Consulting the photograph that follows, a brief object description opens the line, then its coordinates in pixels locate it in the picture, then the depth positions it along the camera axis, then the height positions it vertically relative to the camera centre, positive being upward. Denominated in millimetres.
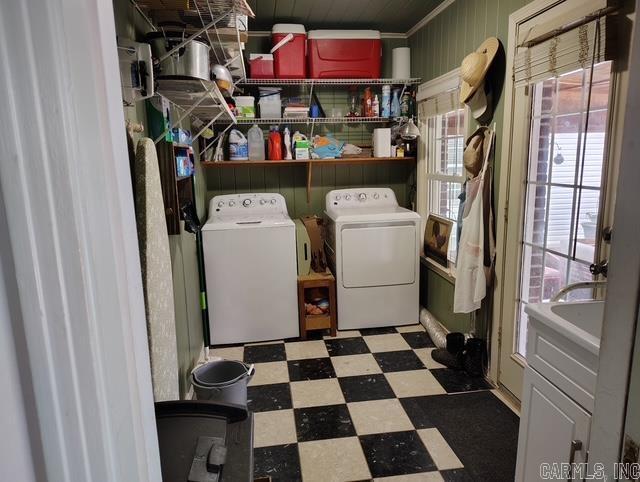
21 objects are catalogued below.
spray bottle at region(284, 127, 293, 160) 3556 +131
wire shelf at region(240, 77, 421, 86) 3436 +631
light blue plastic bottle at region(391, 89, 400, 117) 3635 +457
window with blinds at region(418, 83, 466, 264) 3028 +37
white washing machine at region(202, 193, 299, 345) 3068 -856
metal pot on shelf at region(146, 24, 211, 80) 1481 +356
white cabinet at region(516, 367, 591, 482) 1161 -801
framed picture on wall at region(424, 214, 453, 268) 3223 -639
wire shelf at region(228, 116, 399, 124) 3484 +328
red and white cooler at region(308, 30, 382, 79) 3416 +845
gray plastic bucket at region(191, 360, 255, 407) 2027 -1091
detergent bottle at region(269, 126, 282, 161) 3525 +109
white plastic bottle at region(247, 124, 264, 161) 3572 +137
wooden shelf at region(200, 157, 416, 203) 3486 -21
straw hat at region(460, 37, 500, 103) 2312 +504
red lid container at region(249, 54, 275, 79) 3379 +744
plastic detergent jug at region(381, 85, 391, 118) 3611 +479
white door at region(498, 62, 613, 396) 1748 -200
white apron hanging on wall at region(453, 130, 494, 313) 2430 -549
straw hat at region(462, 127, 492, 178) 2465 +33
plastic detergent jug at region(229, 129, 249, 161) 3492 +122
